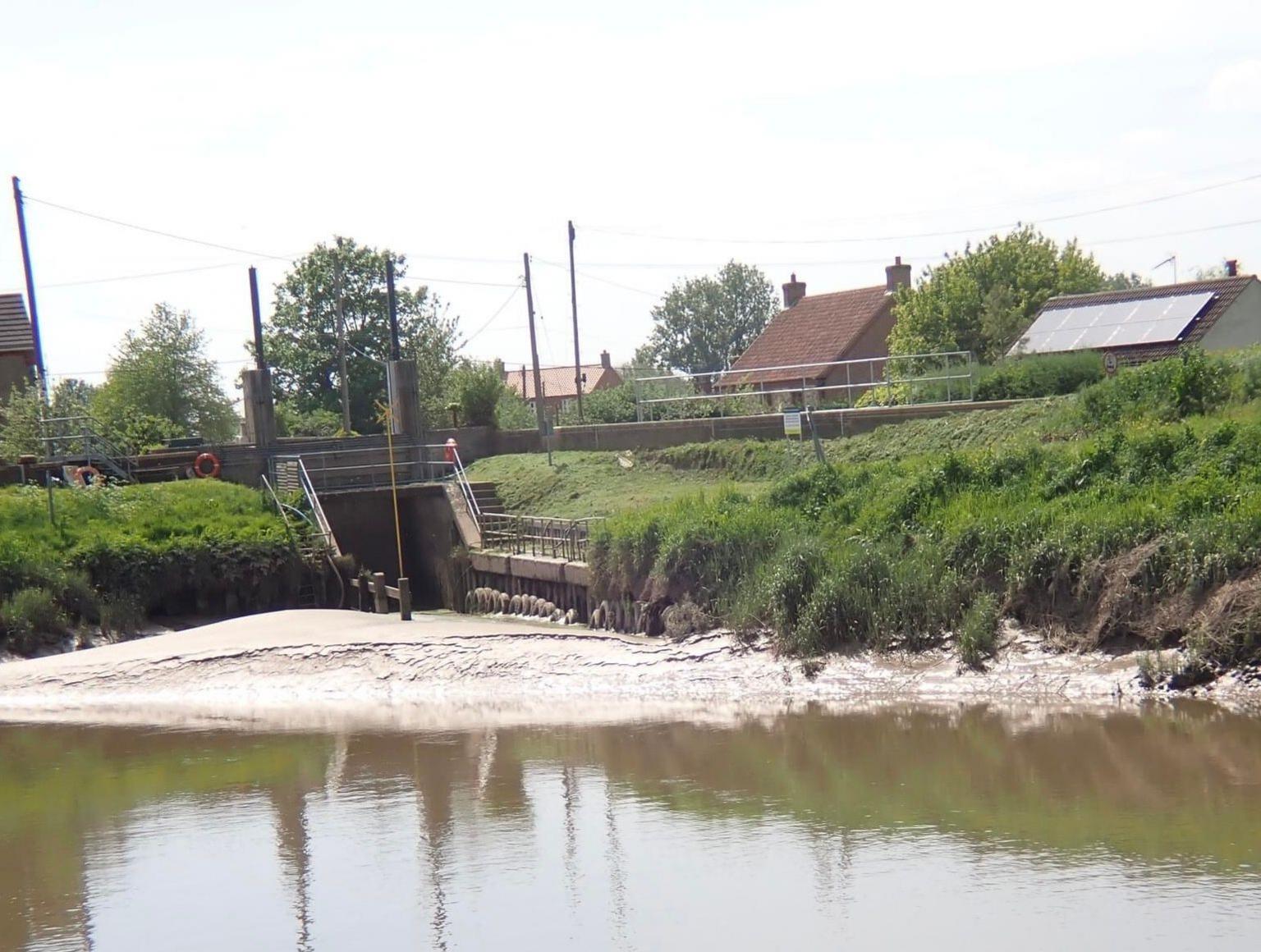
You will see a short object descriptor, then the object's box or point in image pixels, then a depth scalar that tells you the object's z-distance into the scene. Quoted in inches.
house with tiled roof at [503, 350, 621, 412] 4173.2
